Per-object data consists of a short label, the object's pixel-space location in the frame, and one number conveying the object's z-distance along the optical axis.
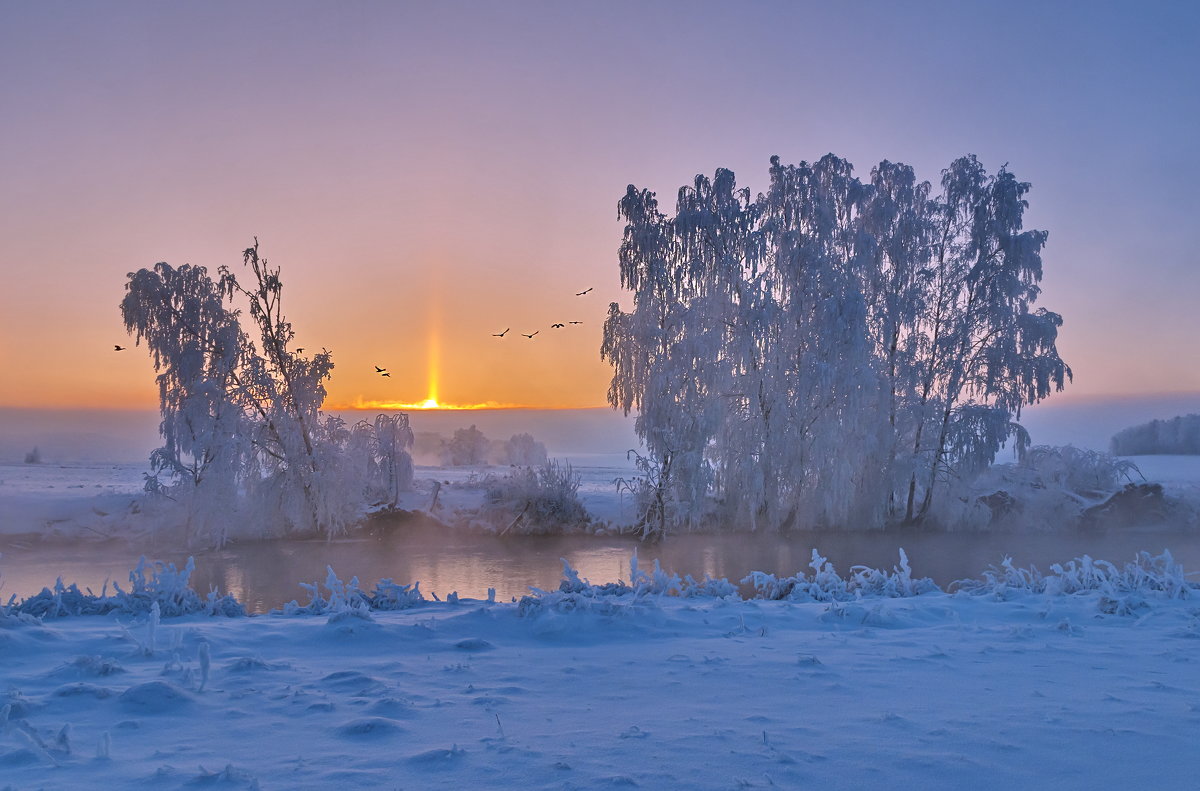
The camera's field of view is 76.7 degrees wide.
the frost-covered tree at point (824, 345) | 19.33
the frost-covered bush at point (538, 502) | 20.88
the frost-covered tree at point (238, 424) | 18.08
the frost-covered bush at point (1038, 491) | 21.14
